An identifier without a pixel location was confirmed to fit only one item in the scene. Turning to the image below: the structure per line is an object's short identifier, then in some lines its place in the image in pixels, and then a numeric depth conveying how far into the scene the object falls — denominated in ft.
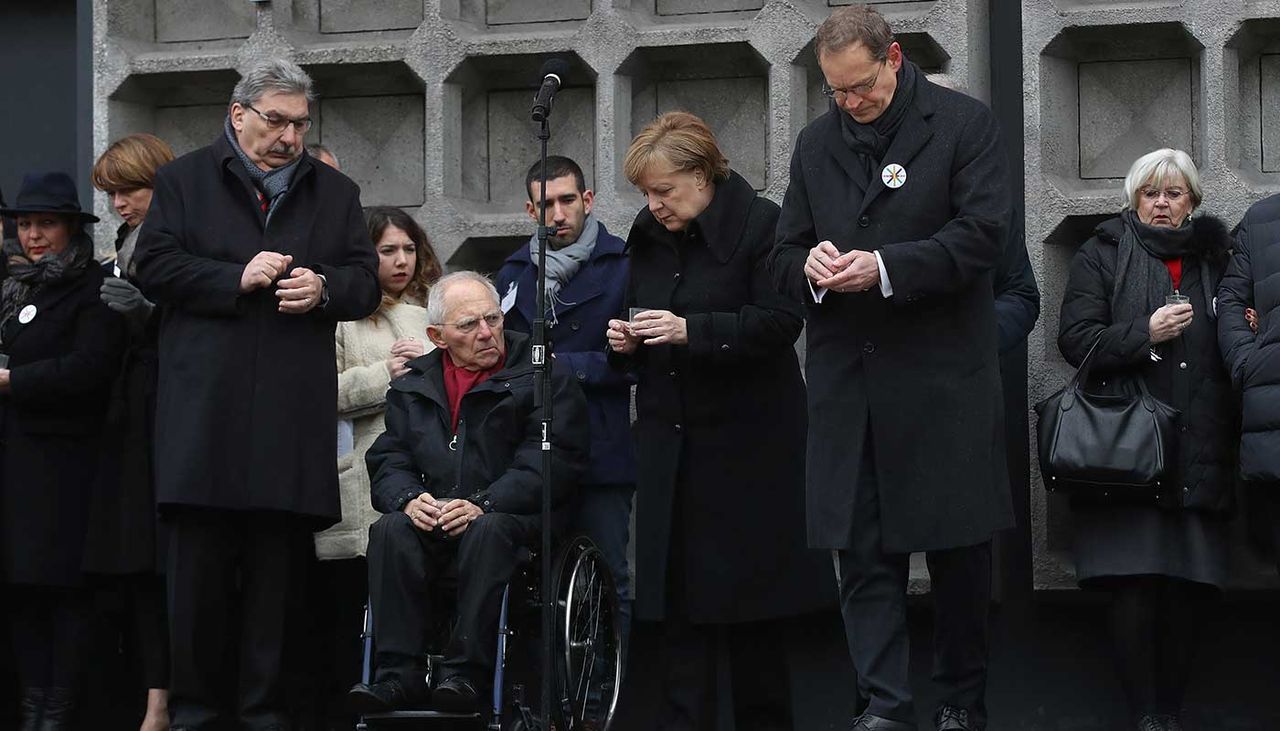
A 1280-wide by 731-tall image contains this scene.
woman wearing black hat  47.09
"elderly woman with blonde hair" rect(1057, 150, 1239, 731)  44.11
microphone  41.75
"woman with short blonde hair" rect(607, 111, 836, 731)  43.68
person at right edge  41.96
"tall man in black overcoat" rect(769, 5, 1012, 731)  37.86
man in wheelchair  41.57
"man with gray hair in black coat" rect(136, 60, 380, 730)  41.98
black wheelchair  41.60
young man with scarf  45.98
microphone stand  40.47
